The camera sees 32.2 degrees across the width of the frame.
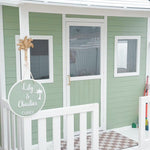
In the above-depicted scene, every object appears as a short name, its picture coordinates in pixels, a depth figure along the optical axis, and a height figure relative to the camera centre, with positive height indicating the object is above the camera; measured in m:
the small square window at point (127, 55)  4.93 +0.05
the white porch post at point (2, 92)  3.70 -0.50
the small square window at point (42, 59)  4.07 -0.02
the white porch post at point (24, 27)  2.67 +0.32
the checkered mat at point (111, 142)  4.19 -1.42
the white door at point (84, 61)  4.41 -0.06
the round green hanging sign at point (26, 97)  2.64 -0.41
